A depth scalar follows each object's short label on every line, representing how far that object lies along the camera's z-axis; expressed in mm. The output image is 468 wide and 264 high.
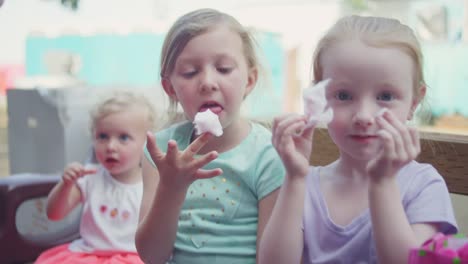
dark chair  1469
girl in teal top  860
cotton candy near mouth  778
